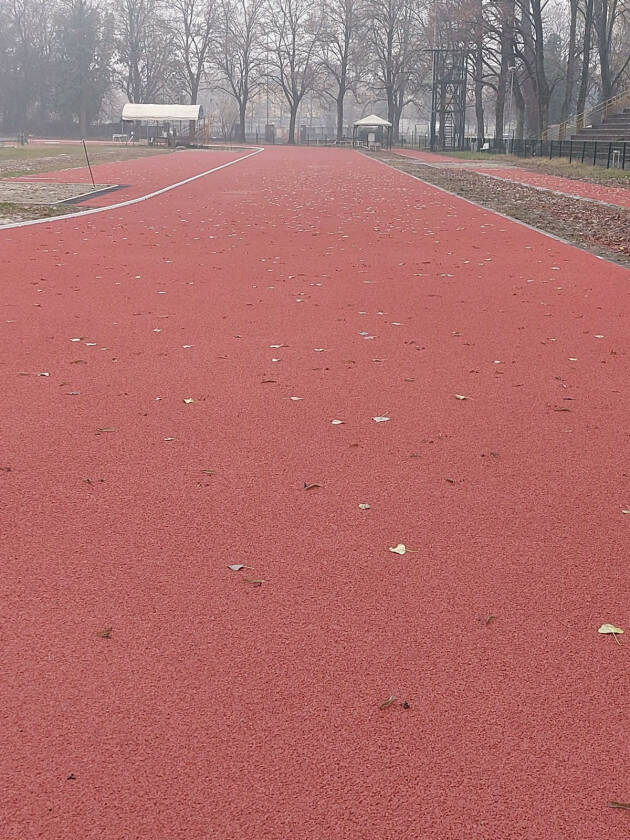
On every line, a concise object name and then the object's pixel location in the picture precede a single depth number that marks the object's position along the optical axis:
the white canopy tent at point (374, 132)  70.61
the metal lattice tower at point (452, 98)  63.72
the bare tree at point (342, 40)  90.12
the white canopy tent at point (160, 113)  78.38
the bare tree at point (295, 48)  96.62
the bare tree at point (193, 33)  99.69
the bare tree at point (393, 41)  84.19
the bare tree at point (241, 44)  99.69
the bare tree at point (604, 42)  49.66
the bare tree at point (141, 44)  101.62
